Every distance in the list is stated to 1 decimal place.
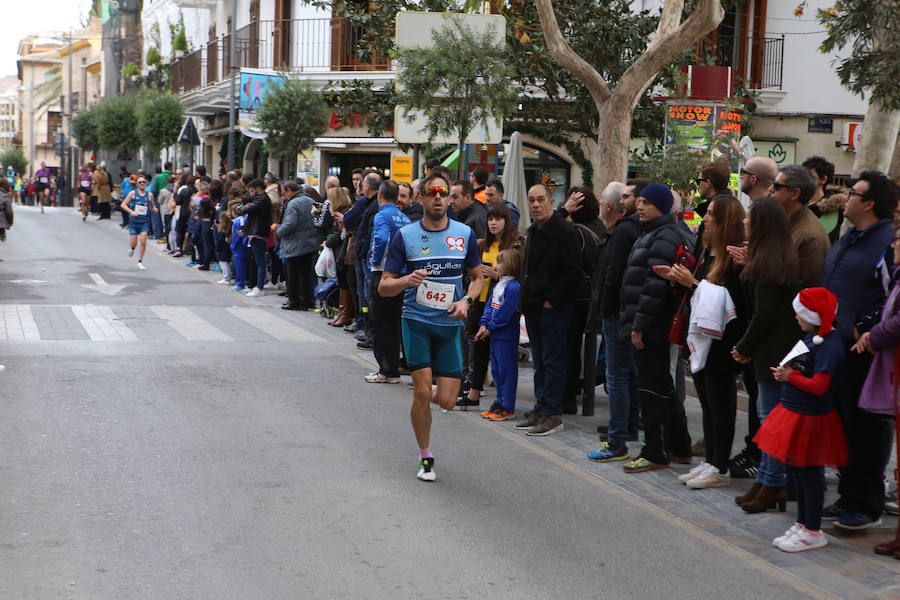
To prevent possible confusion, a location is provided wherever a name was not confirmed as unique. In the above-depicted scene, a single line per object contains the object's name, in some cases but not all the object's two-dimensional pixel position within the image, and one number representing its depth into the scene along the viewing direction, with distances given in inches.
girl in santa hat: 247.3
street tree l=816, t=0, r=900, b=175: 530.9
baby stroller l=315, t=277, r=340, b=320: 639.8
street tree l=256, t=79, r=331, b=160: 932.6
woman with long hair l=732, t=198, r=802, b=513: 269.1
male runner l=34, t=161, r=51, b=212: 1881.2
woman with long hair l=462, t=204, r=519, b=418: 398.0
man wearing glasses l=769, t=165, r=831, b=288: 279.7
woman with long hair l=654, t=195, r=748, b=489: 291.1
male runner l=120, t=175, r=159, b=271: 885.3
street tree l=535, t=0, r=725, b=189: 517.0
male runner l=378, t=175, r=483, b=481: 301.7
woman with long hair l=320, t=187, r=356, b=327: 596.7
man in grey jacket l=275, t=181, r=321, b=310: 673.0
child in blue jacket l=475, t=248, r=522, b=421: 384.5
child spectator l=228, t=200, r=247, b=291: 750.5
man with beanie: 306.8
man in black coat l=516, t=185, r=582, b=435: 362.0
